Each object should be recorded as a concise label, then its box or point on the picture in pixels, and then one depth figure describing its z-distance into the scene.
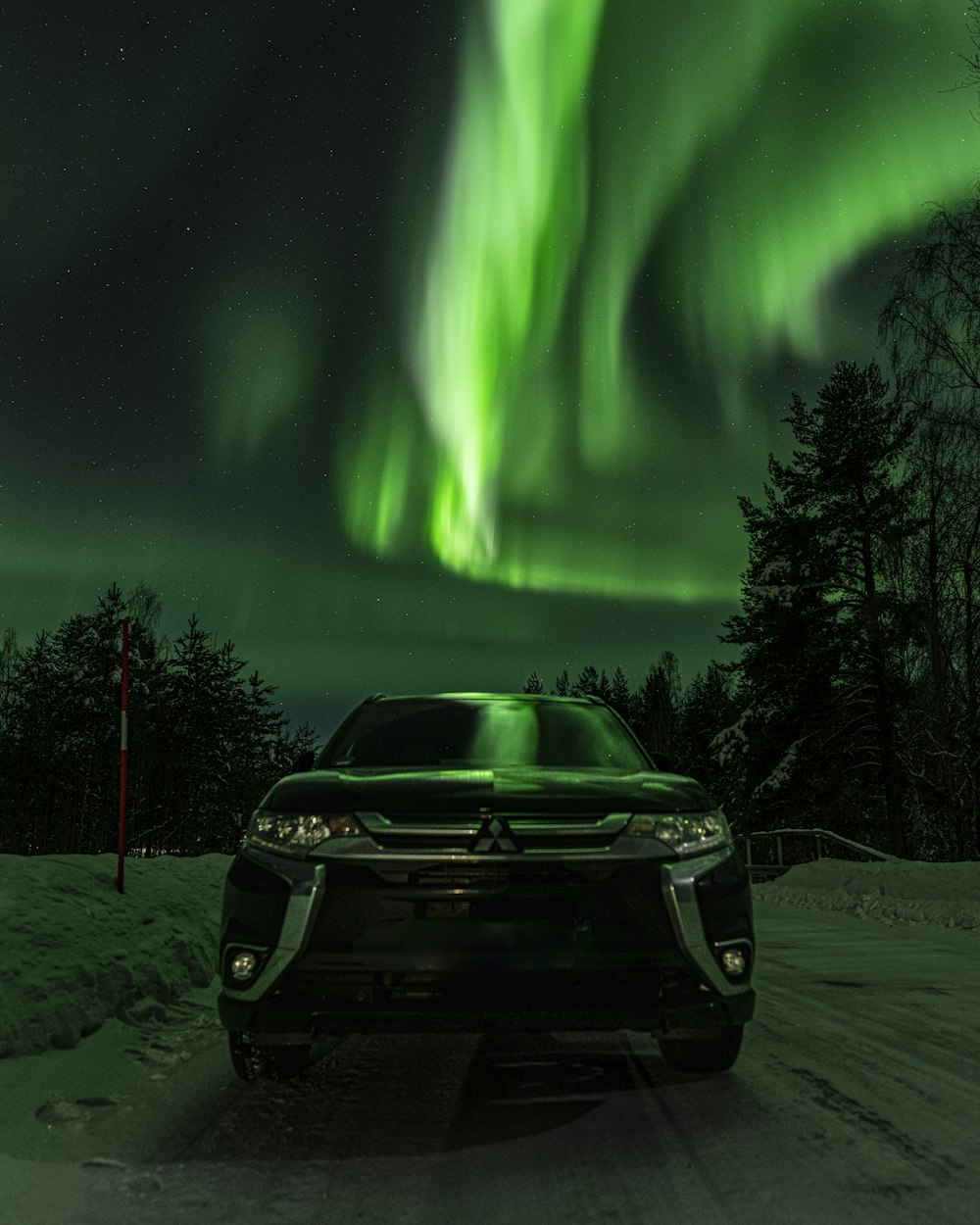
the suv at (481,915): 3.63
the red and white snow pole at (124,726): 7.88
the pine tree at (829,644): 31.03
